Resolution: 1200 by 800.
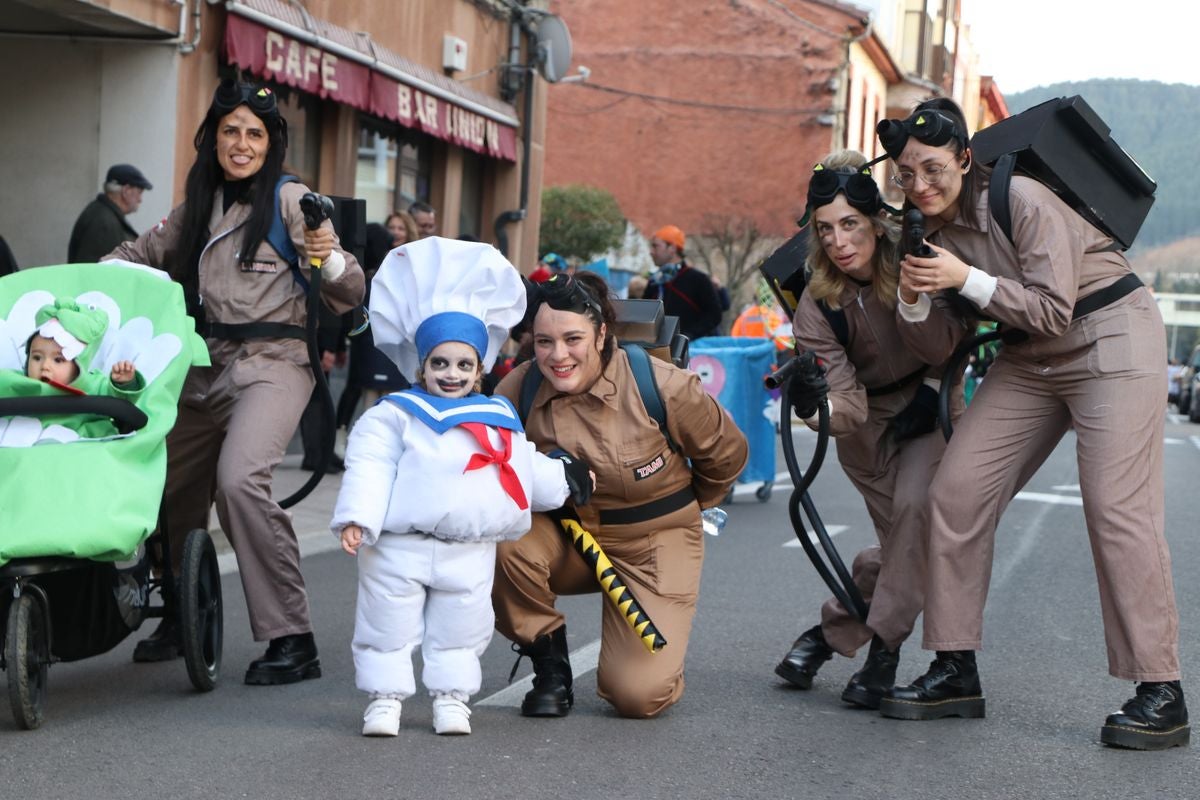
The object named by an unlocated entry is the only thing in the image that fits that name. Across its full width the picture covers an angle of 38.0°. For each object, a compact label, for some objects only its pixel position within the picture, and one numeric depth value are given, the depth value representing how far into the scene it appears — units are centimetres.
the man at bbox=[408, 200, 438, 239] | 1320
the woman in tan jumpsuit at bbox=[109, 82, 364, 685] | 574
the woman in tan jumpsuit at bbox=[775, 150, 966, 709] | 554
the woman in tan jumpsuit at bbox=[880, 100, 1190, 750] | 513
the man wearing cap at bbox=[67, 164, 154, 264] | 1018
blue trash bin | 1276
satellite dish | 1875
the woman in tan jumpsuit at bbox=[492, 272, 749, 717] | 536
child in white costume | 489
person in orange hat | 1312
